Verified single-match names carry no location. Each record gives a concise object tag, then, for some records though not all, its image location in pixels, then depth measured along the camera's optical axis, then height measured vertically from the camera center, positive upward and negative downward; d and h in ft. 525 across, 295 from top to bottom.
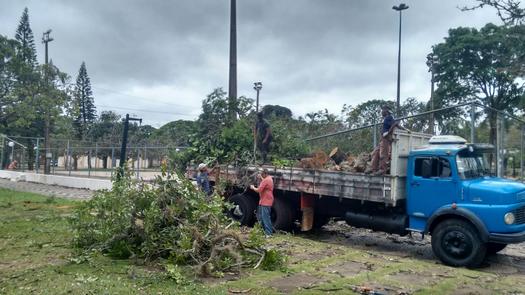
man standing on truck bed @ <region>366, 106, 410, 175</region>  35.01 +1.15
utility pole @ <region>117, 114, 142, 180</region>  50.74 +2.60
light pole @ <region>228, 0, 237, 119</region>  64.49 +14.77
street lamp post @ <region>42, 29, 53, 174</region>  87.10 +2.40
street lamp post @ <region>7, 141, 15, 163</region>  95.91 +2.27
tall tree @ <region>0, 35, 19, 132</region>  88.53 +14.54
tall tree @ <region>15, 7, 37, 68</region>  169.99 +43.17
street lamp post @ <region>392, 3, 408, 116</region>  93.15 +19.43
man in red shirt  38.40 -2.95
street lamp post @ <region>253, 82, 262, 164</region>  44.76 +2.41
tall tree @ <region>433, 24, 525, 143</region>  112.37 +22.47
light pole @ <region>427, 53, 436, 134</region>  106.09 +23.04
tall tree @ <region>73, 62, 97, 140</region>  236.59 +28.89
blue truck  30.17 -2.17
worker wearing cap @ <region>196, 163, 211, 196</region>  43.04 -1.41
